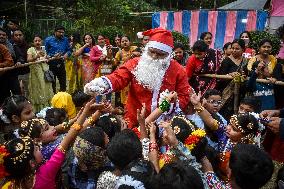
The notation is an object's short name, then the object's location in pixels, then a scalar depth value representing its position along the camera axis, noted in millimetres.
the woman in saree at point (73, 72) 8938
